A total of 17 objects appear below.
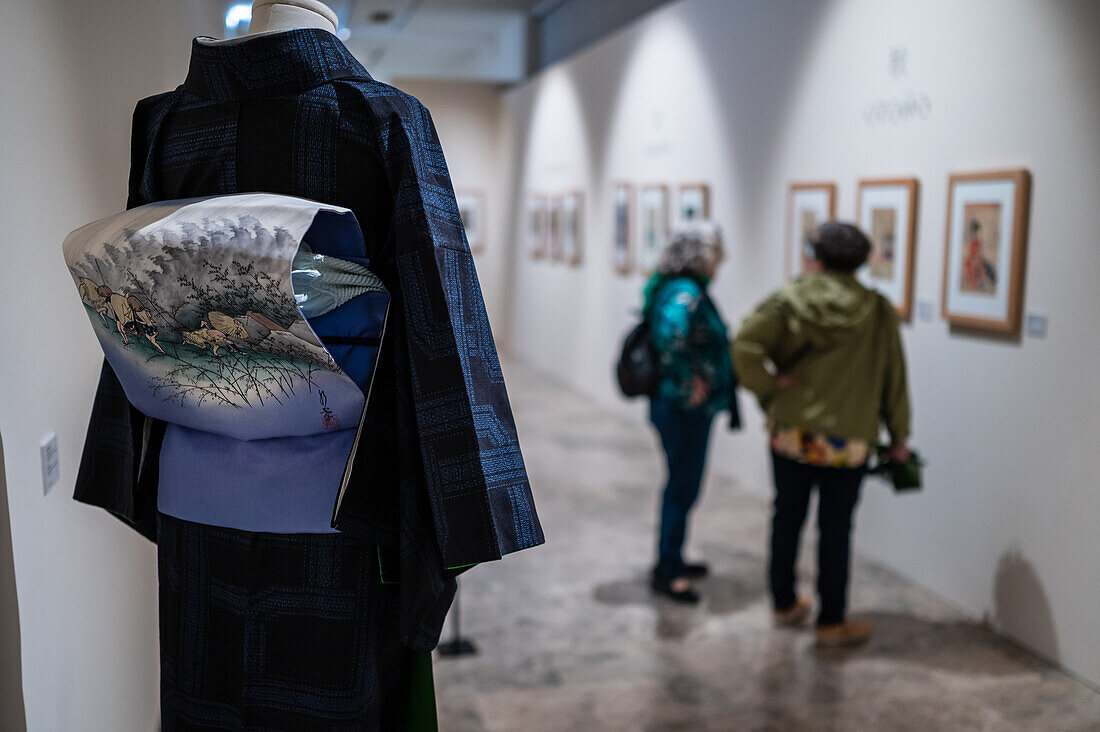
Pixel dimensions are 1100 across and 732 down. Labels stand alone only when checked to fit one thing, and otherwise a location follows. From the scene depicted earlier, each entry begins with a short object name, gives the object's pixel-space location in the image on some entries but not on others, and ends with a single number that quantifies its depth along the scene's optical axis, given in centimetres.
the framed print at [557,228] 1055
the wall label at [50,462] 182
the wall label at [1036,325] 377
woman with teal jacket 407
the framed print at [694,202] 687
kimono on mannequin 157
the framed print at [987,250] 386
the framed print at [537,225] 1121
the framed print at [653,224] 759
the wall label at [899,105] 450
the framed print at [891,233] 458
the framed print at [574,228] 993
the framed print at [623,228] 838
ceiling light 509
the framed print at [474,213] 1362
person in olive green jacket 367
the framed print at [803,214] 532
